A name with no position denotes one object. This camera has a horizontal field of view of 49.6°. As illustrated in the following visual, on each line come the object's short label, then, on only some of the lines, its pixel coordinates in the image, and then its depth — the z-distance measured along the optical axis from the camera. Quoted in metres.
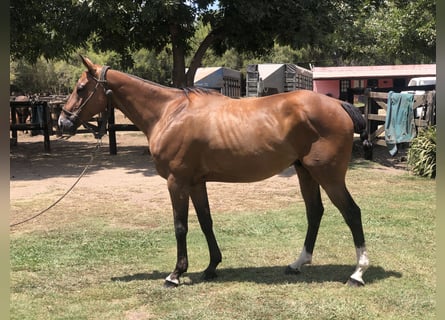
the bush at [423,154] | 9.94
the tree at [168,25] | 11.78
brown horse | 4.39
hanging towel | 11.59
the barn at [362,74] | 32.41
